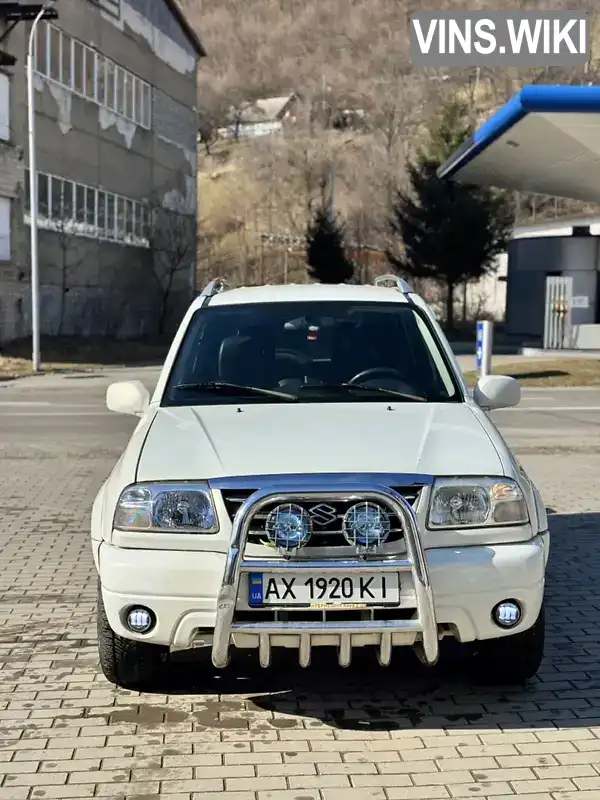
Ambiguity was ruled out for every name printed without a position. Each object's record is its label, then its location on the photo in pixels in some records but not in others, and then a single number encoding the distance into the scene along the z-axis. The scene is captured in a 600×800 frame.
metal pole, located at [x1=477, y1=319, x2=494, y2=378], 23.05
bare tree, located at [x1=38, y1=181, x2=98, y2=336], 36.19
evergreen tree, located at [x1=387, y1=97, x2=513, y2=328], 49.06
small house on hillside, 115.96
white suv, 3.97
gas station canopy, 22.19
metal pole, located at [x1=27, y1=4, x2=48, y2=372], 27.88
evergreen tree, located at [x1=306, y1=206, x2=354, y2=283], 53.16
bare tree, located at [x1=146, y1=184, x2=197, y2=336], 46.47
